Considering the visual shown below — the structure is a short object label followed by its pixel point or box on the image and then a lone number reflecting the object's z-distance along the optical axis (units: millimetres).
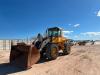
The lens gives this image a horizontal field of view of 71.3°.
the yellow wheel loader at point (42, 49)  3998
